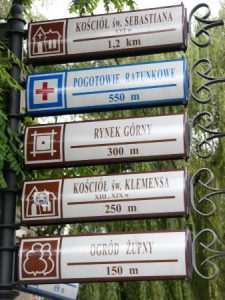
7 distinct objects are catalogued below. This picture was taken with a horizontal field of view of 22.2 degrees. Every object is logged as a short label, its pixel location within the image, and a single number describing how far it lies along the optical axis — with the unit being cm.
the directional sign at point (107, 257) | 390
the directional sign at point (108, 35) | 450
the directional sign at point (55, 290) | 456
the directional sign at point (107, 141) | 419
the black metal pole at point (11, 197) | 418
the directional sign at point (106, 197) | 405
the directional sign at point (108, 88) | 434
